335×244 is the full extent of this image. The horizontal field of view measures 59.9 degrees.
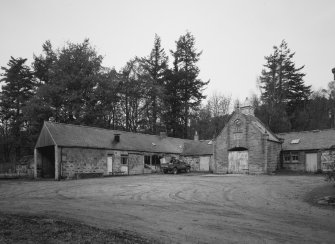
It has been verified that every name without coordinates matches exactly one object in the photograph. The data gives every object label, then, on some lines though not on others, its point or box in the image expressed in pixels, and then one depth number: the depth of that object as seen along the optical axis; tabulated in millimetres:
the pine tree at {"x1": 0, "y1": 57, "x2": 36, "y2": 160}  48969
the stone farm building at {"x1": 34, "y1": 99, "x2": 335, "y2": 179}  30266
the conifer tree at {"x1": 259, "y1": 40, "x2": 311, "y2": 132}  50375
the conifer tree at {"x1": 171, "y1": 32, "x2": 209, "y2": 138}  56594
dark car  36219
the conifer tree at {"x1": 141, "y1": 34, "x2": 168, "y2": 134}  53719
